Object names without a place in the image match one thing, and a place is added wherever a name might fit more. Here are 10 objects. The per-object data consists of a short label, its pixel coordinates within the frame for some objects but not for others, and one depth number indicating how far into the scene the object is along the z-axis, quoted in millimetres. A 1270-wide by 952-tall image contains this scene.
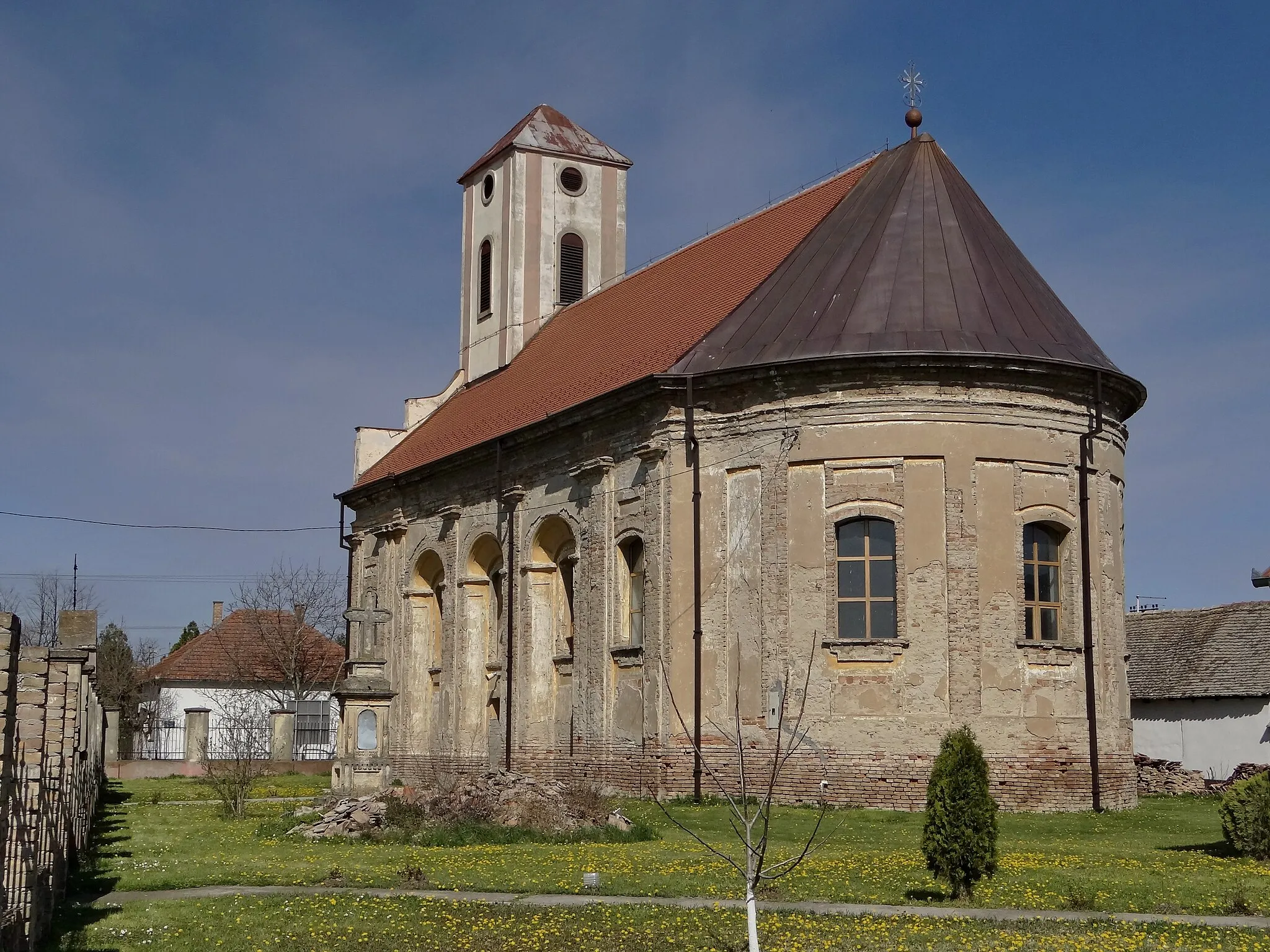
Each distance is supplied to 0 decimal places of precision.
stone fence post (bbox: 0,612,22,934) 9062
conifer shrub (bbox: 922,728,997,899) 14109
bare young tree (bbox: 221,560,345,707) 64438
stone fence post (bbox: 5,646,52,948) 10891
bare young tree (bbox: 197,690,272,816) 25578
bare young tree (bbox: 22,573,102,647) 81075
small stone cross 28297
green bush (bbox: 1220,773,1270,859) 17859
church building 26188
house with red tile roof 63219
